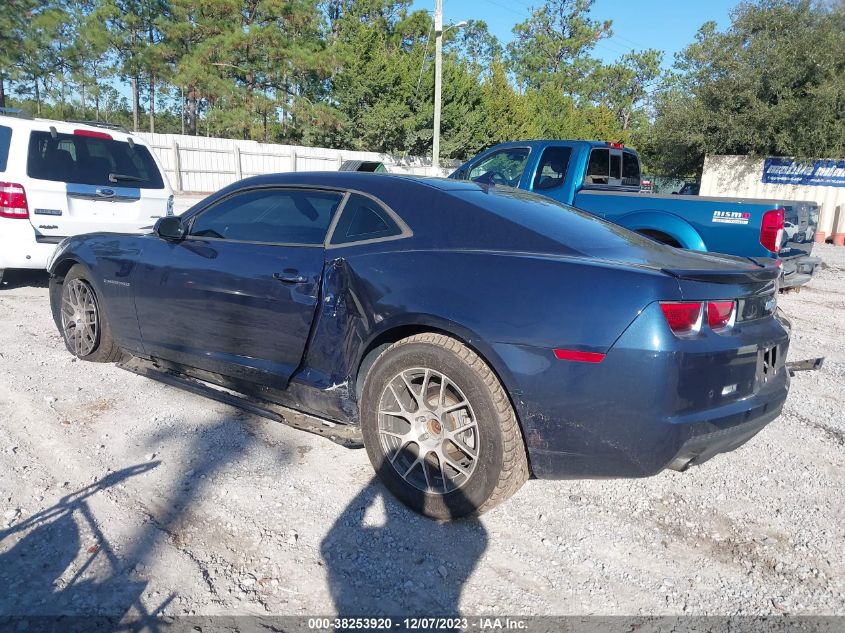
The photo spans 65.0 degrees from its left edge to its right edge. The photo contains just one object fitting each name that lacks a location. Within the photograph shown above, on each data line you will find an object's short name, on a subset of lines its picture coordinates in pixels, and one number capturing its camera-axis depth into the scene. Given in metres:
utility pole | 21.89
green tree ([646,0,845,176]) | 20.62
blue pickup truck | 6.30
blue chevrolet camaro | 2.58
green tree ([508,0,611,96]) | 56.28
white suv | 6.58
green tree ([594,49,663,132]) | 56.31
